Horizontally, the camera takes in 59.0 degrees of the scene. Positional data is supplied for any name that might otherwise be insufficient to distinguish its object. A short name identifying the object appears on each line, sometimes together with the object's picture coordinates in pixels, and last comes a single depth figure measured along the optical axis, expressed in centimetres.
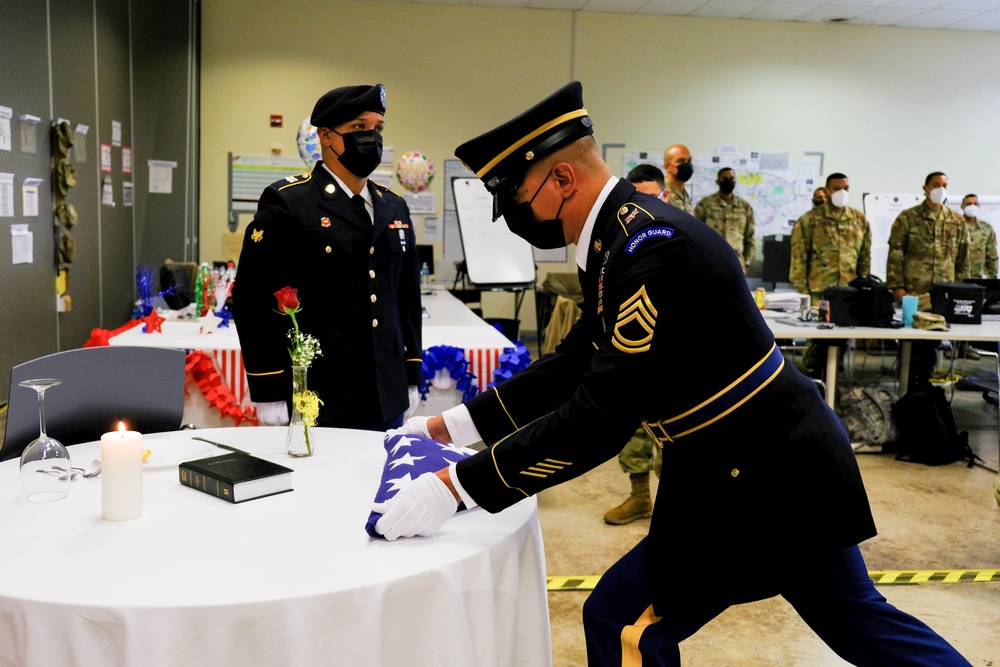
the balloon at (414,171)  836
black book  158
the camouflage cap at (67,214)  554
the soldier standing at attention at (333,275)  247
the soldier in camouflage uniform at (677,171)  515
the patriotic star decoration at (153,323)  381
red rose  195
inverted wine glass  156
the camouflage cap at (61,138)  540
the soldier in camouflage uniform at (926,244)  755
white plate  179
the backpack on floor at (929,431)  491
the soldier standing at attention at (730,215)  852
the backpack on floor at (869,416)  514
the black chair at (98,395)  200
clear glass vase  186
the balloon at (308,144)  528
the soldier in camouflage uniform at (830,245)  740
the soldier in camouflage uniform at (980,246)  834
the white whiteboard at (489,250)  741
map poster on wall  950
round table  117
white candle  145
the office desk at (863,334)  477
